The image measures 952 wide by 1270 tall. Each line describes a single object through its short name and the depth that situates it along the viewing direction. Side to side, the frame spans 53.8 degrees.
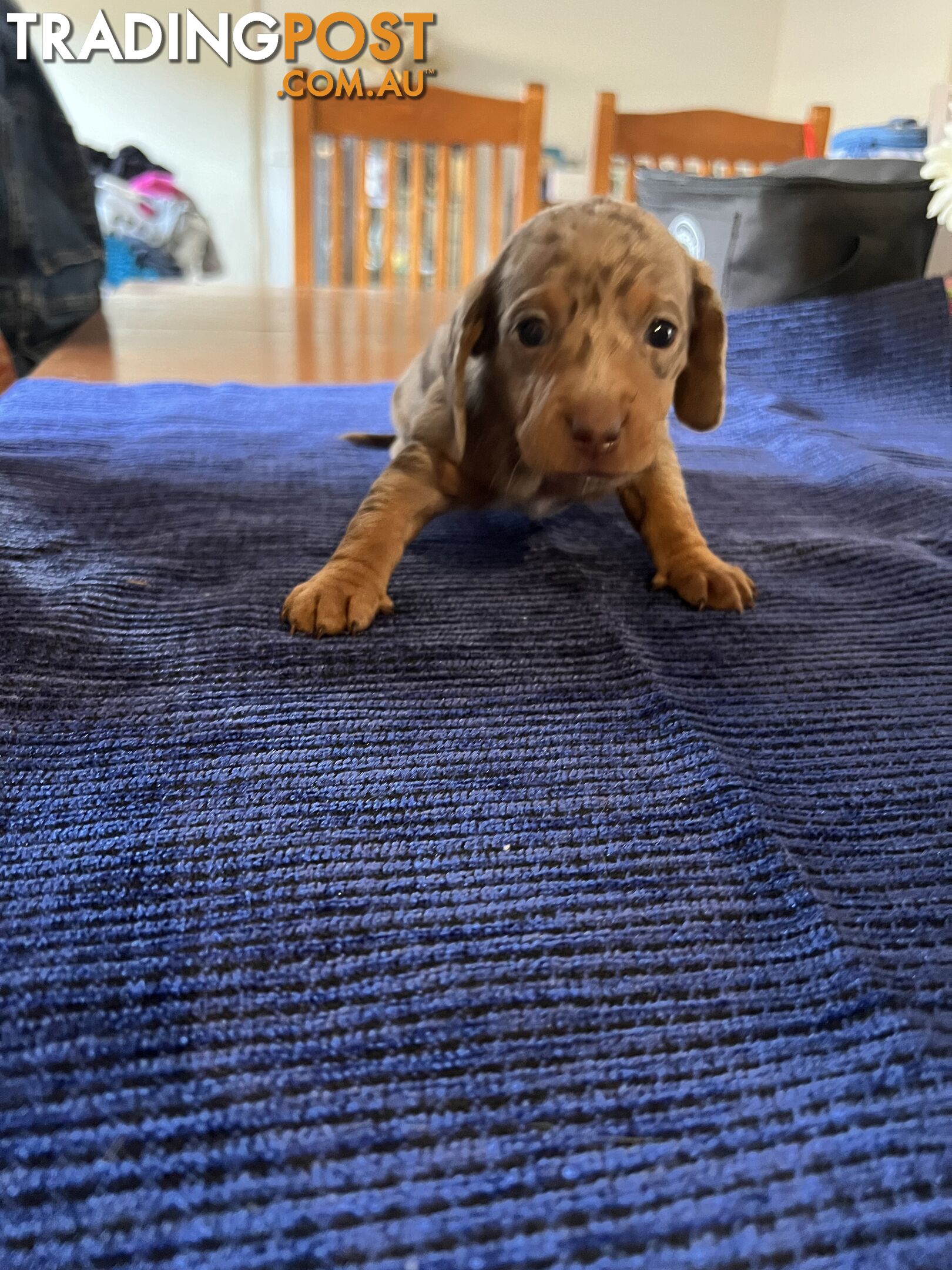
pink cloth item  1.23
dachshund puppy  0.25
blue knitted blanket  0.12
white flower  0.39
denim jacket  0.53
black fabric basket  0.50
